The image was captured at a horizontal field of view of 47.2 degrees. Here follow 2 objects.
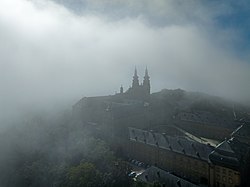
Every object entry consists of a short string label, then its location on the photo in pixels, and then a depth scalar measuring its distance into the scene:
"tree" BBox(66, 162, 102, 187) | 44.19
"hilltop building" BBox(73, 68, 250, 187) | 56.91
